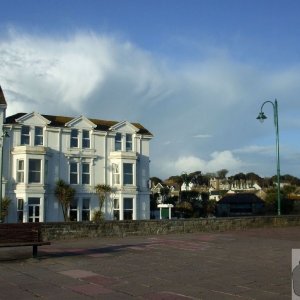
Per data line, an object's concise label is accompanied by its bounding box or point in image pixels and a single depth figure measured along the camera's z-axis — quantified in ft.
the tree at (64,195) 103.89
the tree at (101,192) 109.42
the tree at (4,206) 95.61
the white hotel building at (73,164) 101.59
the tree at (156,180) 355.88
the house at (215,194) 347.93
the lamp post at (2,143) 89.35
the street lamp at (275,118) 71.28
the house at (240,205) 234.83
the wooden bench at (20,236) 31.36
